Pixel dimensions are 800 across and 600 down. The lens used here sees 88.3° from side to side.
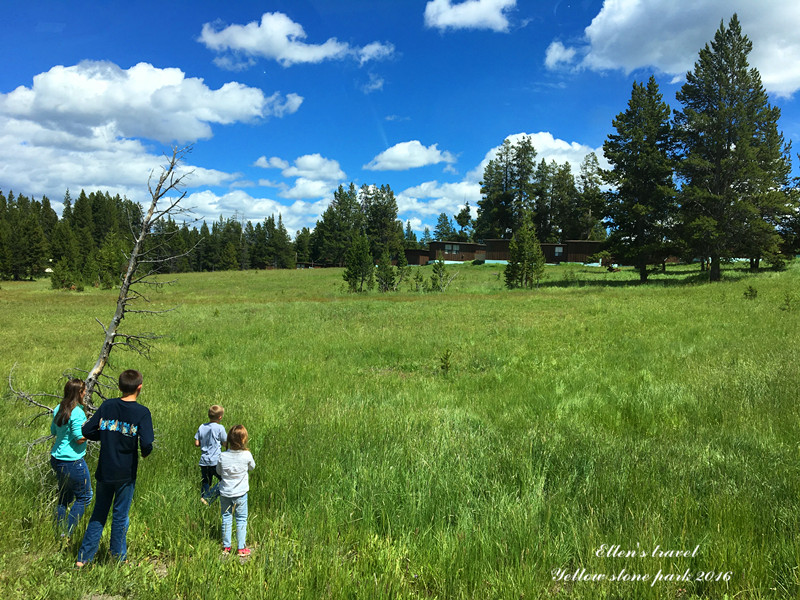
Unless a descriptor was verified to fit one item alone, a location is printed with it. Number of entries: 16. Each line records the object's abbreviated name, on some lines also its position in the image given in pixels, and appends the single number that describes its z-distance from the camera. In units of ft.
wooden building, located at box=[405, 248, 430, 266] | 278.87
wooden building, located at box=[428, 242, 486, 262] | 262.26
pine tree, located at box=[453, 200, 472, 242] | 350.02
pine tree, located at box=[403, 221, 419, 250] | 351.30
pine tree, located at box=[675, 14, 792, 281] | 102.32
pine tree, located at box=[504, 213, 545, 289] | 136.77
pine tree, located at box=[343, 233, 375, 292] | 146.20
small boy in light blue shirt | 15.76
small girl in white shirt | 12.38
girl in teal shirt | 12.50
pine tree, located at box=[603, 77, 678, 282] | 120.16
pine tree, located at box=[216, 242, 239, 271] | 330.13
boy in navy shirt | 11.47
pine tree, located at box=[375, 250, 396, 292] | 150.00
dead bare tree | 16.75
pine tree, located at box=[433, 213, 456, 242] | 412.98
